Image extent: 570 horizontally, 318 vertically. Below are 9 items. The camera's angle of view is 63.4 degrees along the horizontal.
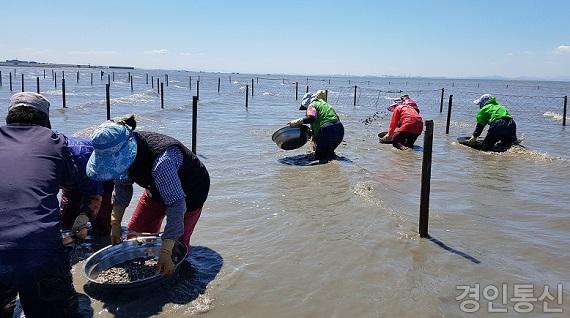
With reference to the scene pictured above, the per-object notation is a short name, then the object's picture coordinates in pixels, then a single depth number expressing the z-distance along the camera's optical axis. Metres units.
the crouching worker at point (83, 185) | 3.28
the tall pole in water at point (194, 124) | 10.38
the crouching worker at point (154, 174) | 3.35
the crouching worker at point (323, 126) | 10.16
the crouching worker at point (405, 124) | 12.45
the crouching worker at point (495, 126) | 12.48
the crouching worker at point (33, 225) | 2.50
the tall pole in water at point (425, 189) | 5.50
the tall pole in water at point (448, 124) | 16.93
